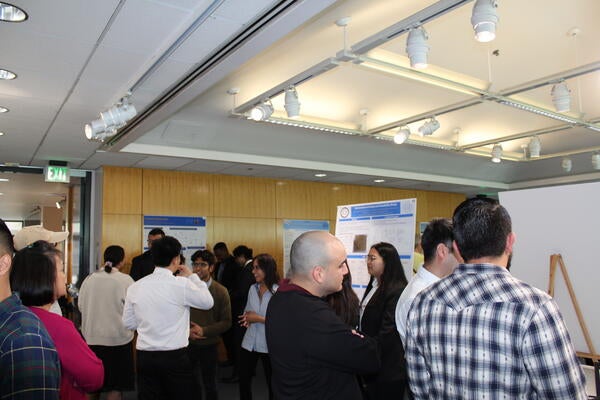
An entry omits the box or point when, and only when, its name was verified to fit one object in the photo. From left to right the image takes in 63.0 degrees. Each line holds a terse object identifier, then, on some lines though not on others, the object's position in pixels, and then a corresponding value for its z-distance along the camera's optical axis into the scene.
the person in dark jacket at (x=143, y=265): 5.84
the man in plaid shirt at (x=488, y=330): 1.42
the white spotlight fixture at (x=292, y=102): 4.62
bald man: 1.93
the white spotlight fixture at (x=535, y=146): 6.74
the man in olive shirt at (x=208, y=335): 4.36
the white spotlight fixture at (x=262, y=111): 4.98
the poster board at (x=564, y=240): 3.90
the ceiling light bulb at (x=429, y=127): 5.83
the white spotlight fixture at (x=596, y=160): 7.69
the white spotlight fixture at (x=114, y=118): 4.09
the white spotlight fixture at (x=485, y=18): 2.96
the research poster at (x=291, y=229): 8.95
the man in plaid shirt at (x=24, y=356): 1.43
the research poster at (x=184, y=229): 7.49
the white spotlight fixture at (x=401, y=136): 5.88
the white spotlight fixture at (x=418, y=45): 3.35
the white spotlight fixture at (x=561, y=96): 4.55
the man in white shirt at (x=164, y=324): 3.46
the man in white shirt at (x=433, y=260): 2.59
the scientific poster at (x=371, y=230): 4.53
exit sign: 6.85
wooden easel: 3.77
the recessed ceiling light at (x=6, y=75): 3.64
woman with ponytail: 4.58
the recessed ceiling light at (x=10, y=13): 2.80
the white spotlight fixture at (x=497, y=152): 7.13
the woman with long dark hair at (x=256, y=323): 4.37
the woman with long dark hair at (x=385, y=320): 3.24
